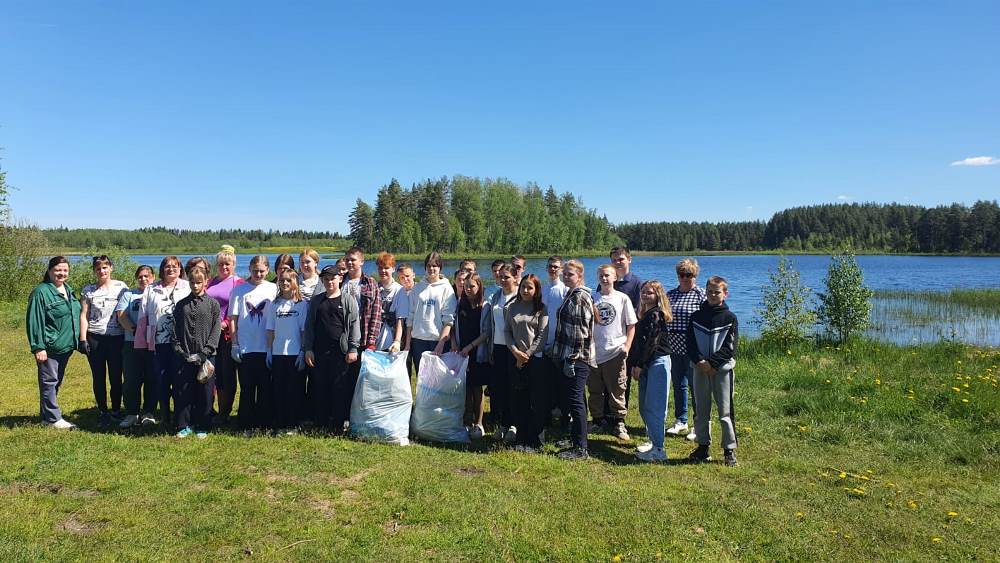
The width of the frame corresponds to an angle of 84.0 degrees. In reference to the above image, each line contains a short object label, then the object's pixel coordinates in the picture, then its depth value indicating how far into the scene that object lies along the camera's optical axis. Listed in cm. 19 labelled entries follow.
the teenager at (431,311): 653
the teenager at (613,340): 630
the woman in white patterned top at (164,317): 622
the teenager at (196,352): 592
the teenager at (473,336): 639
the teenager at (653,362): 580
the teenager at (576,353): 571
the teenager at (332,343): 609
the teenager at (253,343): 610
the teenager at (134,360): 650
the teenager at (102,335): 665
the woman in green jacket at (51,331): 624
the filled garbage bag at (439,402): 617
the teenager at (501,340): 612
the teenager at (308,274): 654
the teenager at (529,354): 583
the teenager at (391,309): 672
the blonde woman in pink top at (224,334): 633
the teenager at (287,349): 608
